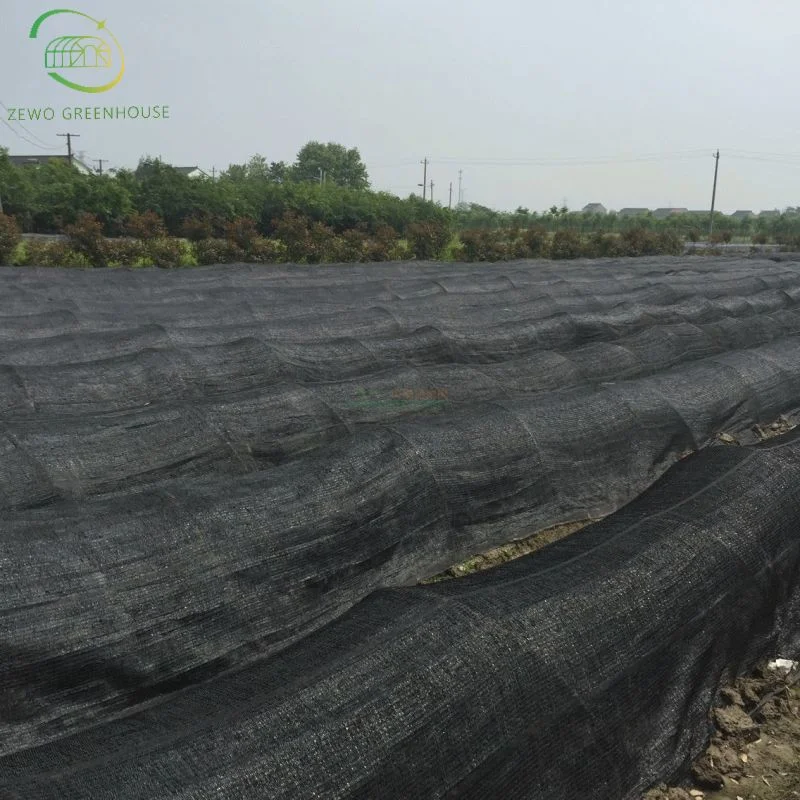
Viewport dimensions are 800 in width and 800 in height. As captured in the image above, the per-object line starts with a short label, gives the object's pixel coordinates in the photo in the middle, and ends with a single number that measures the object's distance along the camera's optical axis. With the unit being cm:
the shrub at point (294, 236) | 1788
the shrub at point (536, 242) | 2194
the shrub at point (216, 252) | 1698
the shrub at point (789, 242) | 2829
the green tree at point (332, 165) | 6425
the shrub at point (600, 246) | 2250
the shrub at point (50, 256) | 1520
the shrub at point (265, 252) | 1728
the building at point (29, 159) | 4925
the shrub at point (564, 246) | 2216
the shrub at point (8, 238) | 1494
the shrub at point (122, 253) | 1608
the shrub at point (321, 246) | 1834
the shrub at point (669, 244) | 2367
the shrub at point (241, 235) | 1722
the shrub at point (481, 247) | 2084
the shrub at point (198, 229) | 1812
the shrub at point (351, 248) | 1847
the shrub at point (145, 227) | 1633
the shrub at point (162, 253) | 1620
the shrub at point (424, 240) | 2081
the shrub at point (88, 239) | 1548
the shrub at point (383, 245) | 1867
